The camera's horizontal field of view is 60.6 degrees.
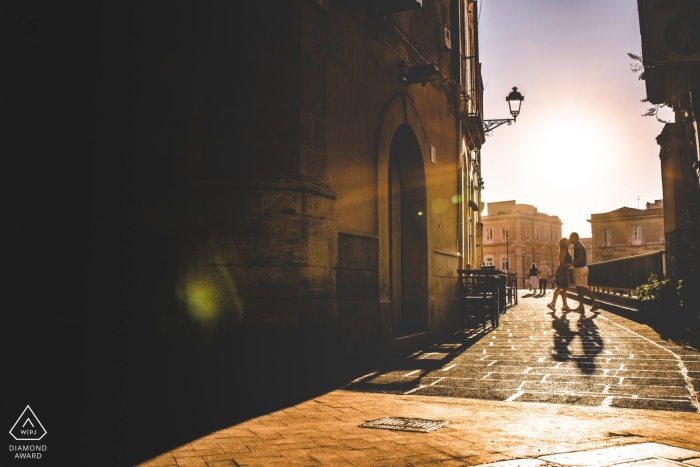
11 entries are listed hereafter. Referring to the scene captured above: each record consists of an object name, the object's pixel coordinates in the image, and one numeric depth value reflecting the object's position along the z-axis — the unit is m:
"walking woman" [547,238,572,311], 13.77
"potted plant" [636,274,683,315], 9.87
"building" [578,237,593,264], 87.36
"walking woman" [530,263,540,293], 31.27
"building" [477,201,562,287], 75.06
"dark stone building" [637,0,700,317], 6.04
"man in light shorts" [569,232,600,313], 13.11
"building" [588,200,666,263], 64.69
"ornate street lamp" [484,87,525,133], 15.46
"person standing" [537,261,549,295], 26.56
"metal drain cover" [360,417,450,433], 3.78
